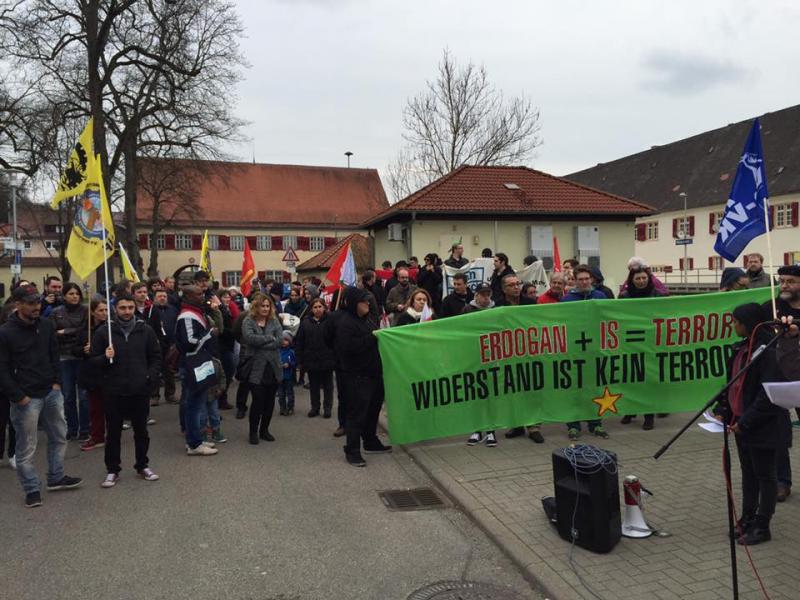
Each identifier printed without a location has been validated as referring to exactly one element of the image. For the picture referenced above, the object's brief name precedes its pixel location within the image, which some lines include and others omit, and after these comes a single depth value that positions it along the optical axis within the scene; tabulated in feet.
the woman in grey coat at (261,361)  26.12
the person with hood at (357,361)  23.36
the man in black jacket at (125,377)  20.81
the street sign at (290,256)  76.04
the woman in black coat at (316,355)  30.63
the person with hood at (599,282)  28.22
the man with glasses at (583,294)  25.17
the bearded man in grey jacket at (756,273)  30.32
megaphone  15.64
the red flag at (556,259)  50.00
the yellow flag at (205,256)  49.05
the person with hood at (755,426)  14.56
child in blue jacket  32.10
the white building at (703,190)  146.30
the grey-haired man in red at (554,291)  28.19
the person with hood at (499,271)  32.07
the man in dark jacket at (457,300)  27.91
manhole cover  13.44
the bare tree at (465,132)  108.78
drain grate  19.03
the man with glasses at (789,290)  15.44
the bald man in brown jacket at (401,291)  34.30
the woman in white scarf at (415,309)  27.09
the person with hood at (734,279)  28.27
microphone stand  11.78
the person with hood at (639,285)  26.81
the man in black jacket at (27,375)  18.85
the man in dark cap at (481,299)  25.67
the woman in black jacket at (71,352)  26.07
